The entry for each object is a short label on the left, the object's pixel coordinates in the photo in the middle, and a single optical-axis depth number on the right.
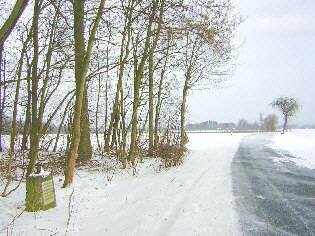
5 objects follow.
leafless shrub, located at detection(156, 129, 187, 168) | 10.63
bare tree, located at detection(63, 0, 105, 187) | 6.89
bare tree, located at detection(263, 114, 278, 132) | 72.43
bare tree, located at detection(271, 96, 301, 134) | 58.47
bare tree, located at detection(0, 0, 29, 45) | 3.57
